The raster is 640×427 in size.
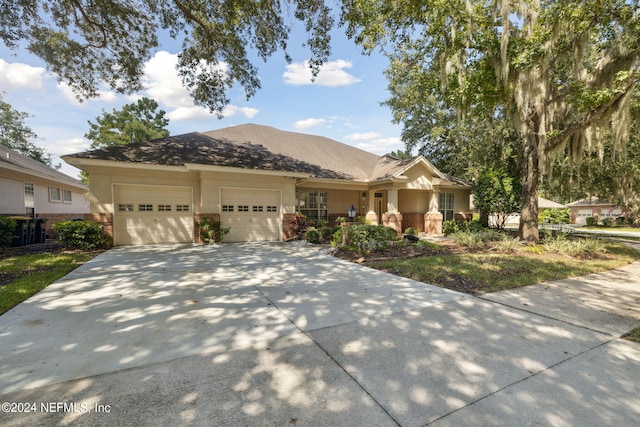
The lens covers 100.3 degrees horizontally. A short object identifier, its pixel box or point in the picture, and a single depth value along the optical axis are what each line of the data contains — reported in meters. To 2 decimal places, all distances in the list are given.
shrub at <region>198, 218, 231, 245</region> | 10.98
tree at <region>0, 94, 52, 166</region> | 29.19
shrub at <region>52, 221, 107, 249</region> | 9.02
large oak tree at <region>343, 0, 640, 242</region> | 7.72
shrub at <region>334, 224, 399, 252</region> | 9.07
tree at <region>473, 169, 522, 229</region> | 12.17
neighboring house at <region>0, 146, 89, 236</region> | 11.97
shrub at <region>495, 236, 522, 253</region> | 9.40
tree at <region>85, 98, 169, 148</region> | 29.50
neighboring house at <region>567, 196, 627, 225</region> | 34.95
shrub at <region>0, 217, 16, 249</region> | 8.86
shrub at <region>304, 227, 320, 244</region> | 11.44
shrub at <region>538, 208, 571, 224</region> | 34.84
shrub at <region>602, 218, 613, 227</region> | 31.13
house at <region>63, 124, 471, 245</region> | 10.45
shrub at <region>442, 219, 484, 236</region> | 14.04
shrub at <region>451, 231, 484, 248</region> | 10.37
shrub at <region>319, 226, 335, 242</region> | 11.99
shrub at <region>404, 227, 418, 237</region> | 13.14
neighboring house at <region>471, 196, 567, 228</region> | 13.05
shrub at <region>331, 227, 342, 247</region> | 9.98
